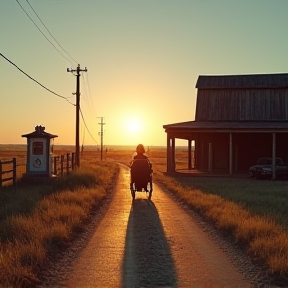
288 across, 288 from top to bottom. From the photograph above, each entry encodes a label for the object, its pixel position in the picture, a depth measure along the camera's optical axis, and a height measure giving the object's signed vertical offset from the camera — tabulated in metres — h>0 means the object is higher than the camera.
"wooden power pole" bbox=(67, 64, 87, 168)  38.69 +3.54
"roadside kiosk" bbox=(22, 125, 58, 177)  25.08 +0.20
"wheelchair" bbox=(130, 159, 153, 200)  19.75 -0.58
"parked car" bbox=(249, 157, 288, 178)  33.25 -0.62
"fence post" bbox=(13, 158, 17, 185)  22.51 -0.61
